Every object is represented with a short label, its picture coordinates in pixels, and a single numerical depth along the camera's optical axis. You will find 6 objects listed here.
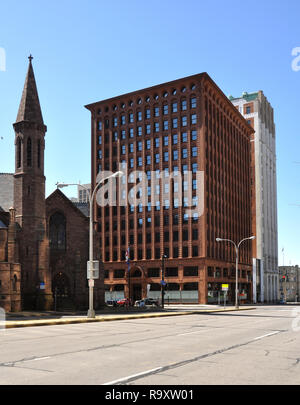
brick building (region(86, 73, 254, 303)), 81.81
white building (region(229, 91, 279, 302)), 116.00
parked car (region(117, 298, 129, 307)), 61.72
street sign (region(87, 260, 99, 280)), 30.75
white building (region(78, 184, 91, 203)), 179.90
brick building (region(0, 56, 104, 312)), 42.25
